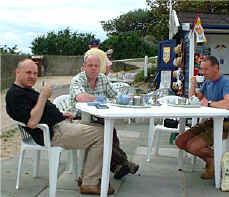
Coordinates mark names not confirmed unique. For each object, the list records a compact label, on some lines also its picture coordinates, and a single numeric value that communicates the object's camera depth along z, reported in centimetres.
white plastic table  331
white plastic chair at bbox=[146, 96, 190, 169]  482
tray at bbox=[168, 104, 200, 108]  381
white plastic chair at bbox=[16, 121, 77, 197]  334
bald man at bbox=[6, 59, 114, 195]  330
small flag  734
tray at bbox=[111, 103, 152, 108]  364
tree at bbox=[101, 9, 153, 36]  3419
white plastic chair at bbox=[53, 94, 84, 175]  398
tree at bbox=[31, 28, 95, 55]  2686
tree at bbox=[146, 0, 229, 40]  1669
